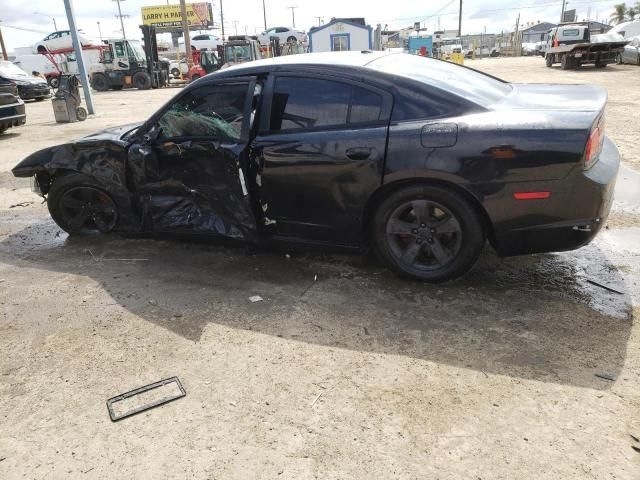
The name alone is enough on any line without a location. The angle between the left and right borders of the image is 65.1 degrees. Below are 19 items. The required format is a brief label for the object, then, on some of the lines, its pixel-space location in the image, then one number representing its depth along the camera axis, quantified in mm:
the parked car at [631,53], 22375
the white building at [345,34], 29484
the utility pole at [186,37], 28473
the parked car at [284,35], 45547
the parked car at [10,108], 10906
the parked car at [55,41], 31641
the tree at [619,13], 67312
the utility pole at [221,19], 66669
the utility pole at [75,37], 13742
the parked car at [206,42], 46844
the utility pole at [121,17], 73375
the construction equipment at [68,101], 13625
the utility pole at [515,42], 47938
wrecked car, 3074
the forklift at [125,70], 25906
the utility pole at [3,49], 39156
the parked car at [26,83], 19403
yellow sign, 62281
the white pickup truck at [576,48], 22062
